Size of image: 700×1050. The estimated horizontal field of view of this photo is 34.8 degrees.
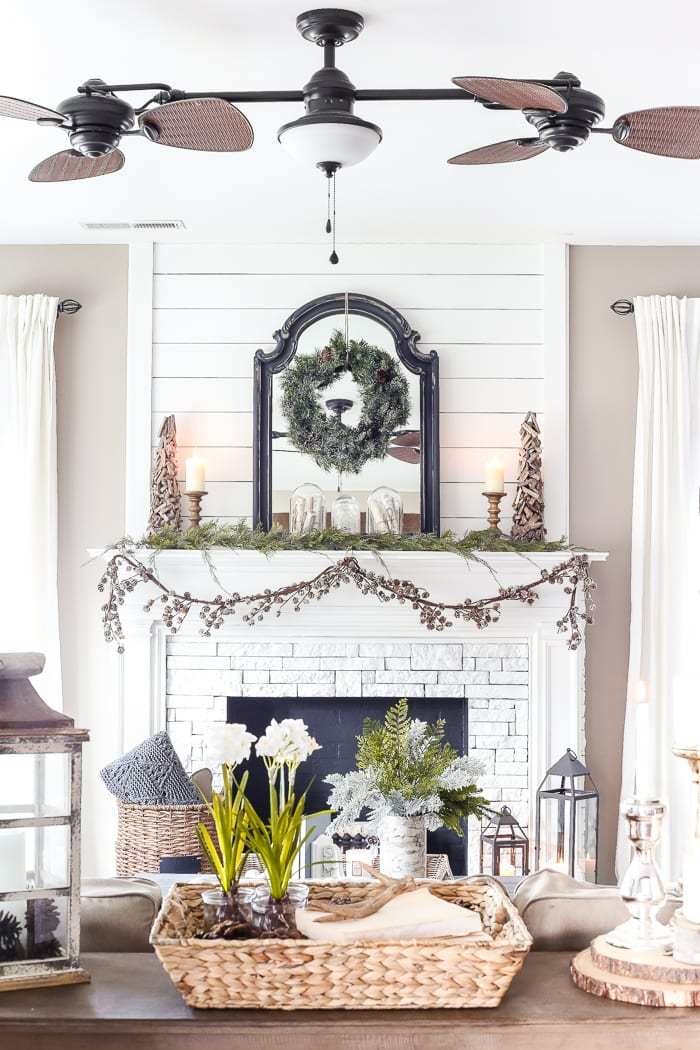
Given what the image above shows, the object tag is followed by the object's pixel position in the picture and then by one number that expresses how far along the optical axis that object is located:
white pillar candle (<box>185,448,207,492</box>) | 4.82
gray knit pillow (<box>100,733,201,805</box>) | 4.32
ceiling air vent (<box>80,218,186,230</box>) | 4.83
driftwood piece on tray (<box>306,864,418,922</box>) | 1.69
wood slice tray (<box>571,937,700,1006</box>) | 1.51
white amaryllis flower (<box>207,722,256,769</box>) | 1.76
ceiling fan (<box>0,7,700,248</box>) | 2.61
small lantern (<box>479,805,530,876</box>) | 4.29
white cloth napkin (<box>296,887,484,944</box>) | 1.61
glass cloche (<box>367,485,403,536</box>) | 4.86
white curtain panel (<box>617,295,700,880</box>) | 4.79
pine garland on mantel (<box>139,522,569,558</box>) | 4.69
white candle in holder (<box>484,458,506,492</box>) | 4.82
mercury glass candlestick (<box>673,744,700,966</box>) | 1.57
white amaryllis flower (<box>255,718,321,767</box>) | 1.76
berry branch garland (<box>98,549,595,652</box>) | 4.62
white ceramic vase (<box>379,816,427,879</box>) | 2.59
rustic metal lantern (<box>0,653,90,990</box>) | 1.65
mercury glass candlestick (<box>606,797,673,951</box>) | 1.66
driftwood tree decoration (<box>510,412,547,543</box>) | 4.81
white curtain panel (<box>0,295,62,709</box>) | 4.89
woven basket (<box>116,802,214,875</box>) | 4.35
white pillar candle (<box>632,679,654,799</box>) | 1.68
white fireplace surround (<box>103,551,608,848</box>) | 4.80
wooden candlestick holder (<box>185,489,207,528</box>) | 4.85
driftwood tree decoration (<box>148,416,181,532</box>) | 4.83
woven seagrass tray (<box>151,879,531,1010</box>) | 1.50
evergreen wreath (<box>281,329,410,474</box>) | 4.91
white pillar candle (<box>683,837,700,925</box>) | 1.62
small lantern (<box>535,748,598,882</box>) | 4.30
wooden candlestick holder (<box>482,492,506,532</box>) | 4.82
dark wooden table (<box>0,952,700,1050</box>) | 1.45
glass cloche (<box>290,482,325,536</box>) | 4.83
